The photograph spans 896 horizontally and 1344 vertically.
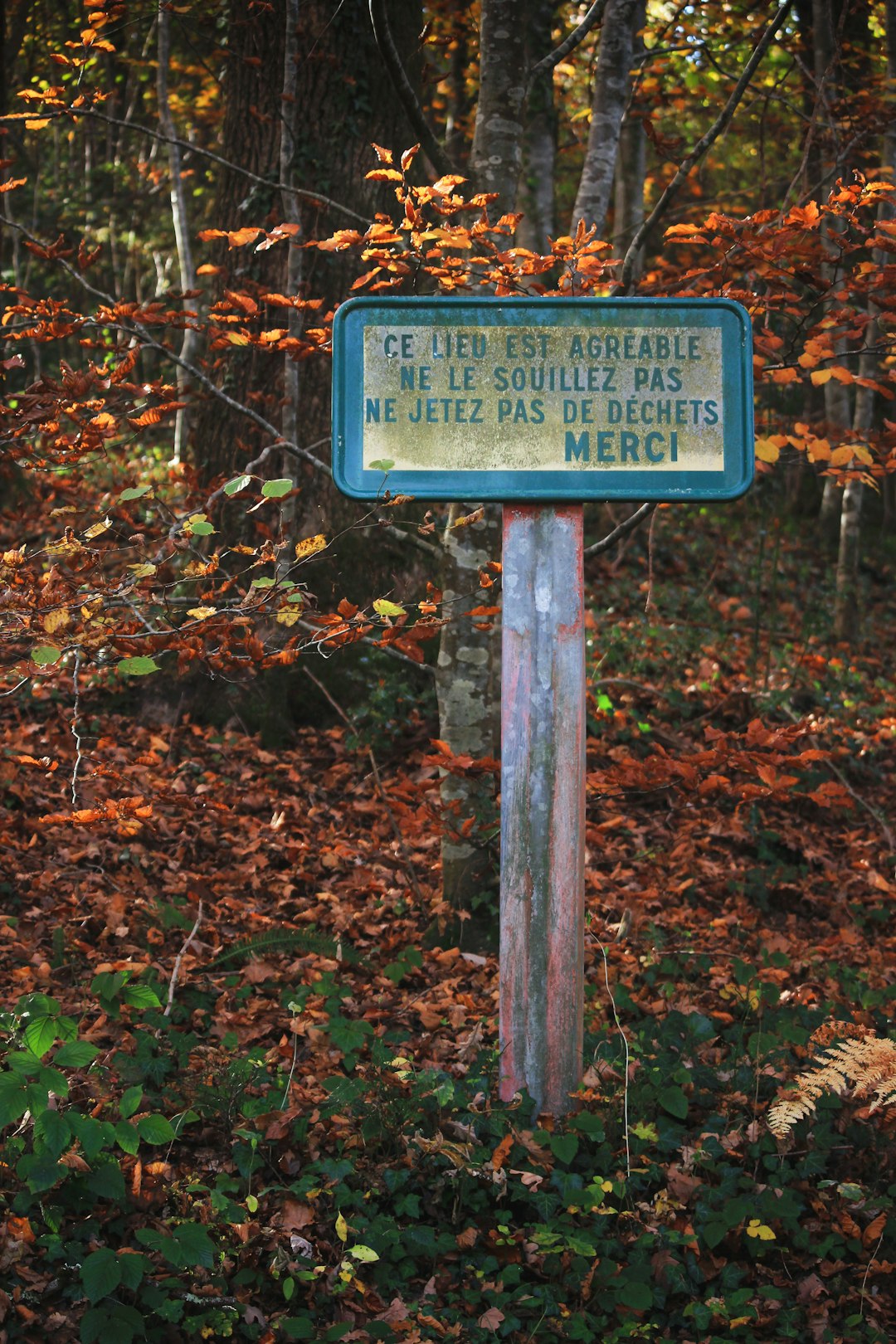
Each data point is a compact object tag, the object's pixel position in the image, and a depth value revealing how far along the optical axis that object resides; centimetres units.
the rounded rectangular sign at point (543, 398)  303
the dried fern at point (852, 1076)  294
